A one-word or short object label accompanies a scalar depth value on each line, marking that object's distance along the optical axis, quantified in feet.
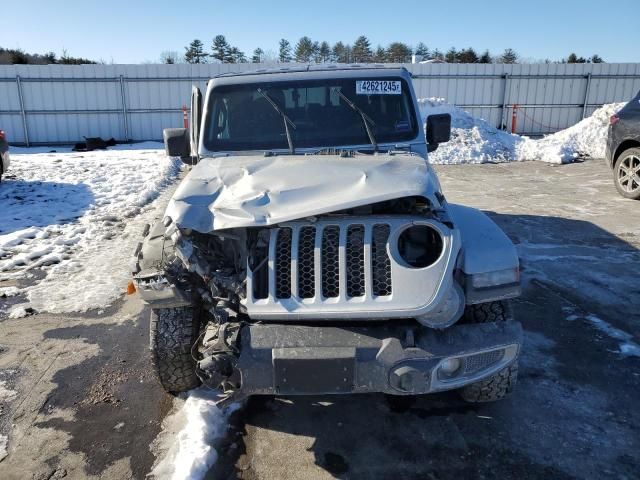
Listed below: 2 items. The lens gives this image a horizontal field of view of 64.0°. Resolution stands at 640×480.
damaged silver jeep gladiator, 8.28
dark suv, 27.96
